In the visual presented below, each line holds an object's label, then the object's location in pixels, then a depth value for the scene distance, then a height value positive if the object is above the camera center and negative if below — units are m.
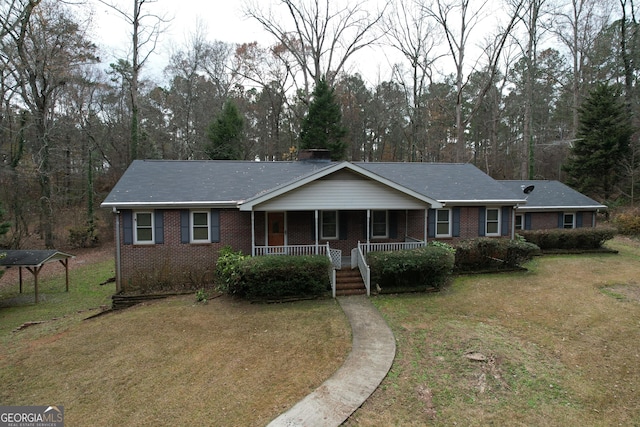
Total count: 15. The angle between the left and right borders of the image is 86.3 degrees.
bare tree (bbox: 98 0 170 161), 24.27 +10.28
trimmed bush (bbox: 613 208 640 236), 21.30 -1.25
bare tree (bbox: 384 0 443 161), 30.64 +10.53
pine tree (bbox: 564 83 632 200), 26.61 +4.86
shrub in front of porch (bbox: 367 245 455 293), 11.90 -2.24
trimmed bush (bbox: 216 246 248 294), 11.23 -2.24
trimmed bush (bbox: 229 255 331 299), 11.11 -2.37
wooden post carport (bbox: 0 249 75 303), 13.21 -2.04
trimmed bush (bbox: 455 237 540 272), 14.16 -2.10
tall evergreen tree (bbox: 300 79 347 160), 28.97 +7.14
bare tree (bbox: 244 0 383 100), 28.91 +14.05
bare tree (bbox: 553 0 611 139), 29.66 +14.62
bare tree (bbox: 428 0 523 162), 27.55 +12.68
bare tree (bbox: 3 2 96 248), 19.98 +8.52
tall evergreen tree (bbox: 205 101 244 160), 28.41 +5.89
